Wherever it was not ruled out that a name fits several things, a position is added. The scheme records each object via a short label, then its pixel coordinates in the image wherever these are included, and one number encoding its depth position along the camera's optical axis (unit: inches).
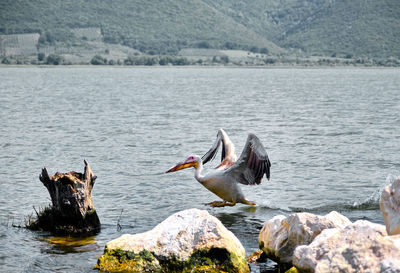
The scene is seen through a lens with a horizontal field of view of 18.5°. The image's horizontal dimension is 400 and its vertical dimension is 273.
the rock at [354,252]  506.7
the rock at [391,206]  586.4
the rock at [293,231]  653.6
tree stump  797.1
